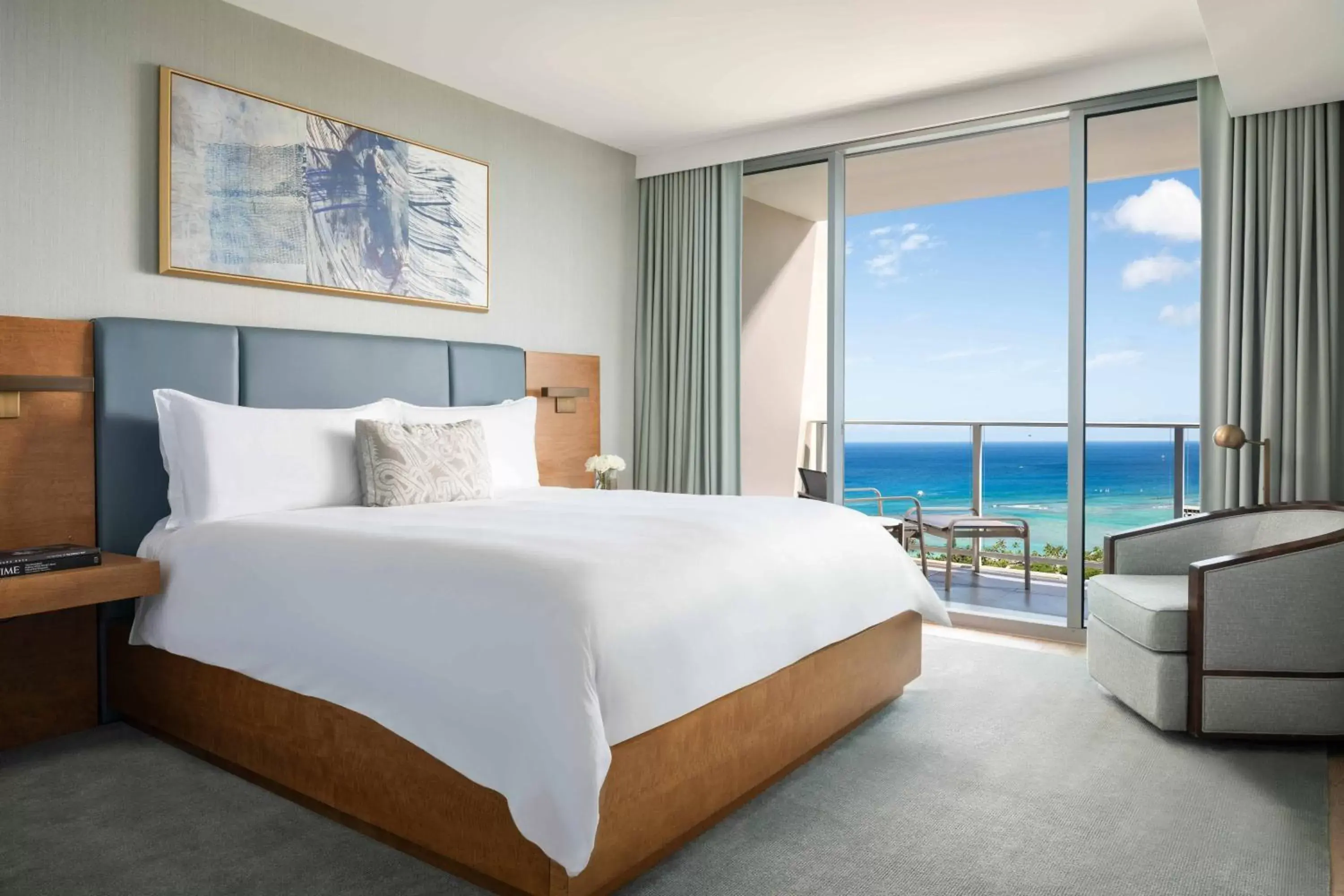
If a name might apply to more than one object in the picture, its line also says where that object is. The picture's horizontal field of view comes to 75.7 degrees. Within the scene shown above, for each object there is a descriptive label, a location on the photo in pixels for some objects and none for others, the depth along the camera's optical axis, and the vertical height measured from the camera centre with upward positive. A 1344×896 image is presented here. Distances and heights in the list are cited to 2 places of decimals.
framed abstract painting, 3.28 +1.04
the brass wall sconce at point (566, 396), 4.91 +0.28
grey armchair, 2.73 -0.64
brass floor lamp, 3.39 +0.04
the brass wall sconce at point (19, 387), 2.76 +0.18
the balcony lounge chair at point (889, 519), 5.59 -0.46
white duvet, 1.77 -0.43
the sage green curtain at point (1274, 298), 3.59 +0.64
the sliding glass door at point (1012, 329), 4.85 +1.42
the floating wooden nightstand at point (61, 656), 2.59 -0.72
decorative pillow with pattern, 3.22 -0.08
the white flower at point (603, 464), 4.85 -0.11
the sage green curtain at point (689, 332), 5.29 +0.71
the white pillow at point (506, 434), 3.86 +0.05
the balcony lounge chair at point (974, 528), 5.48 -0.52
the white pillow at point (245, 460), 2.91 -0.06
